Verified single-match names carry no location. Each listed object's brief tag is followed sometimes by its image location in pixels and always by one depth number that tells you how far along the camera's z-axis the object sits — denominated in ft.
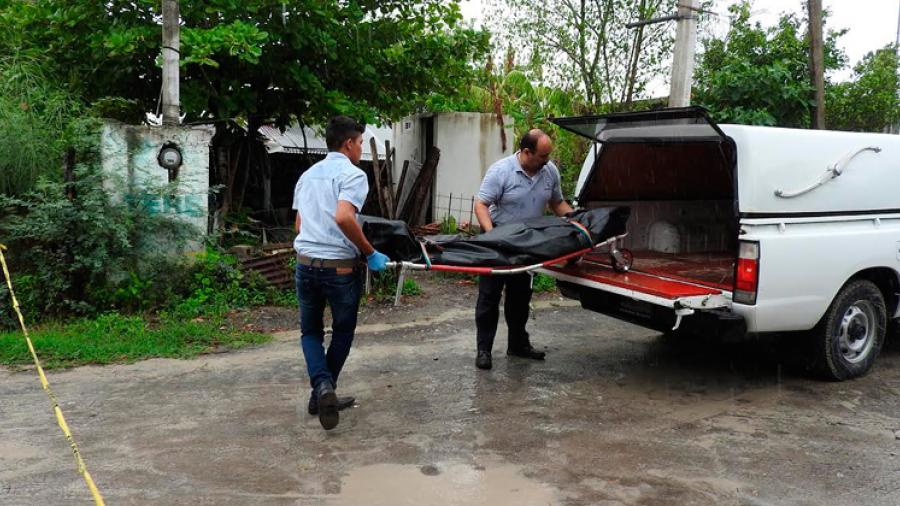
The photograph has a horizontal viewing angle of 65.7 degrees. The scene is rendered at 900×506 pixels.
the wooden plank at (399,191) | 33.27
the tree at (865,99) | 44.39
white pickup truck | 14.96
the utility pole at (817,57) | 35.58
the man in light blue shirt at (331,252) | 13.38
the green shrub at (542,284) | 28.71
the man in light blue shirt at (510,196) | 17.66
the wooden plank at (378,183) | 30.45
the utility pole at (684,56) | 30.66
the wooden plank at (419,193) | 34.55
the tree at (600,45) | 45.78
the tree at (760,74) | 37.27
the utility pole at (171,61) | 23.63
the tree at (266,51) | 25.94
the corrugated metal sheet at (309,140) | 54.11
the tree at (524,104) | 38.40
